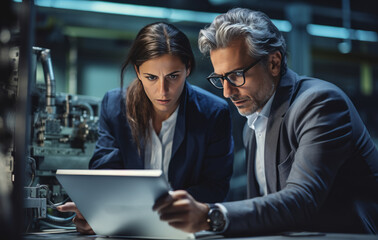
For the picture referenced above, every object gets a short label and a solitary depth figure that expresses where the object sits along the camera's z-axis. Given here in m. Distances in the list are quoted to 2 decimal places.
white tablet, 1.08
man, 1.21
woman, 1.96
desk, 1.13
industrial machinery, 1.91
